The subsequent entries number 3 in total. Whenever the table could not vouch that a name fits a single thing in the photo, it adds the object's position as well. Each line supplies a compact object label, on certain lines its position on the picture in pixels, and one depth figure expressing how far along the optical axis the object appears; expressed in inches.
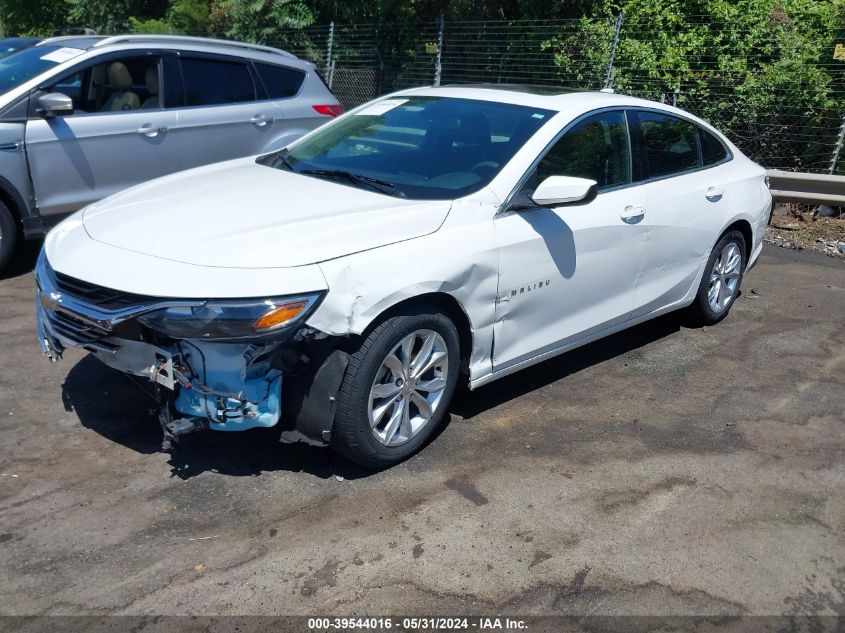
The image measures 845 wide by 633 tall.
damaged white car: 141.9
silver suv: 255.3
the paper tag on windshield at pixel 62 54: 270.1
